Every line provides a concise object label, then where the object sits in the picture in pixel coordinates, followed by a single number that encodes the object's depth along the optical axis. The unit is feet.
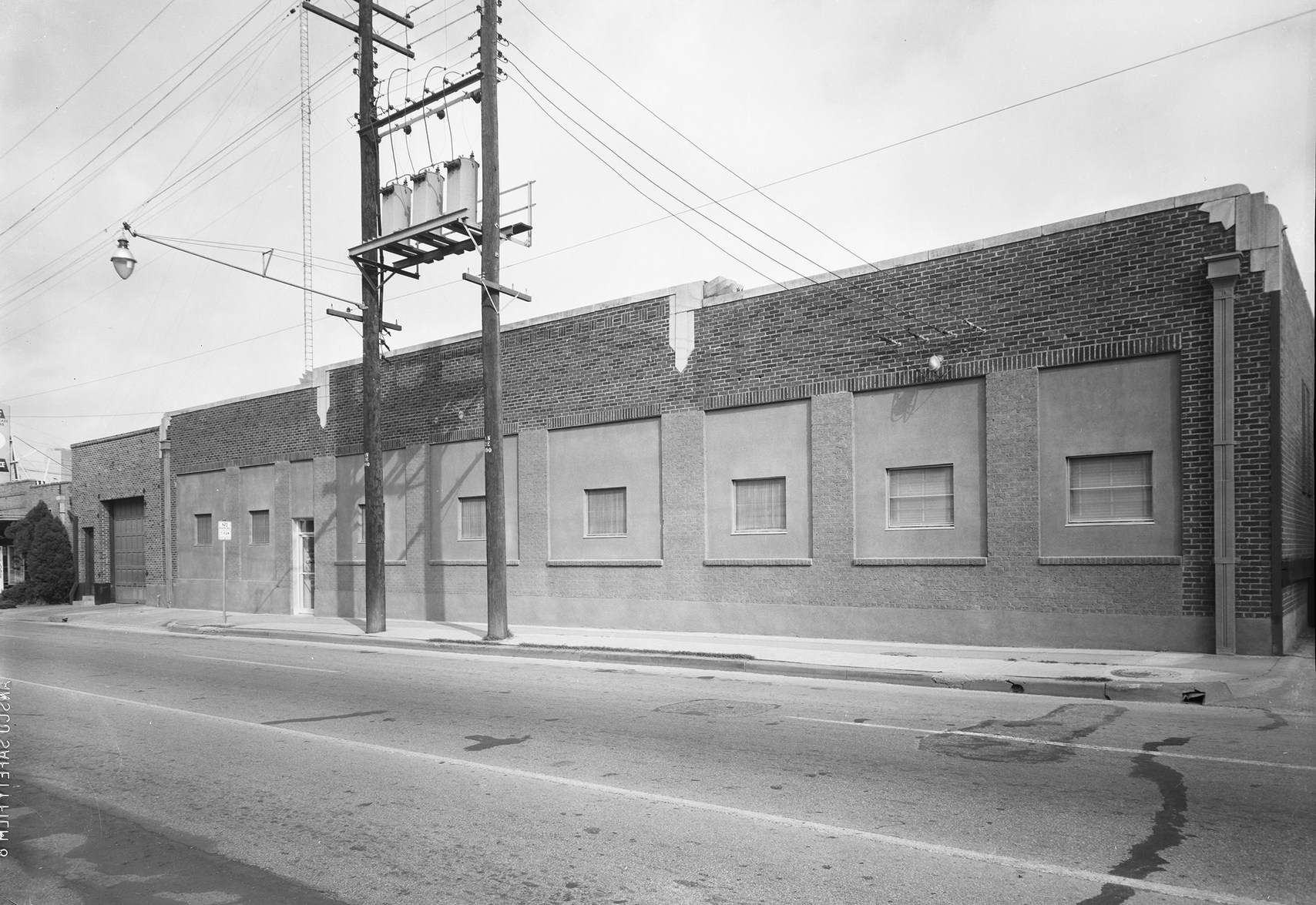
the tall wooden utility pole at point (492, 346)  59.62
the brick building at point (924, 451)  43.14
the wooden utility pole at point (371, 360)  68.28
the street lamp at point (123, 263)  55.98
